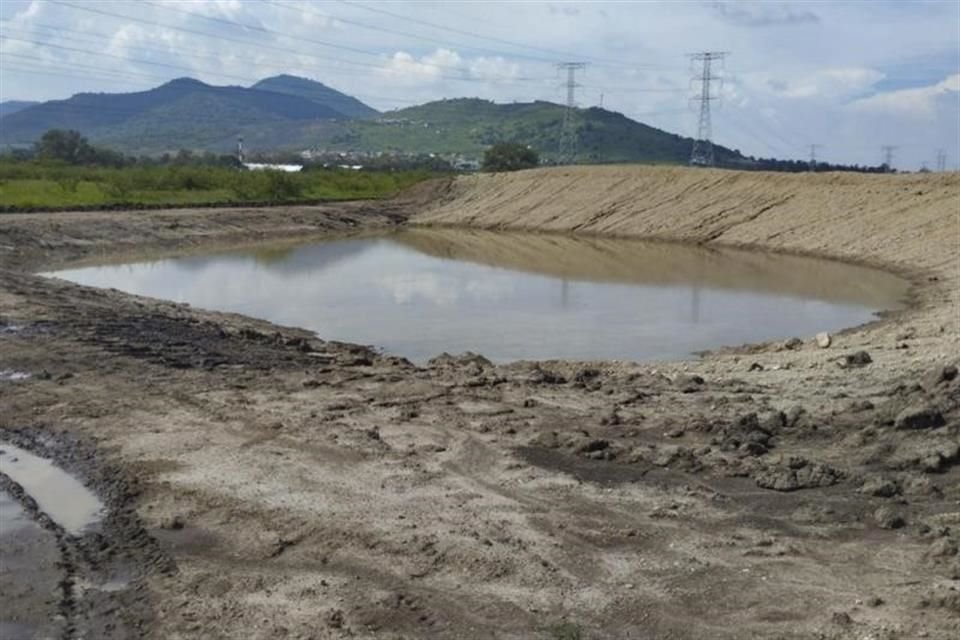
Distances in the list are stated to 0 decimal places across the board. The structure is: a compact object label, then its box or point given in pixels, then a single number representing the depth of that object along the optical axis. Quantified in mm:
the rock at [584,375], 13459
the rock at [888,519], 7715
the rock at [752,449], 9578
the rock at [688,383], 12508
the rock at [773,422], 10289
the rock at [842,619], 6084
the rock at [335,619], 6237
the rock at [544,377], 13266
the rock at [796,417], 10445
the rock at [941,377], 10742
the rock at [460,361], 15156
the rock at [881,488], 8359
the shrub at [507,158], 83938
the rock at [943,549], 7014
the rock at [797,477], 8664
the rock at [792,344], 16828
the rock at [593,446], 9680
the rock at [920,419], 9703
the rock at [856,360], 13516
